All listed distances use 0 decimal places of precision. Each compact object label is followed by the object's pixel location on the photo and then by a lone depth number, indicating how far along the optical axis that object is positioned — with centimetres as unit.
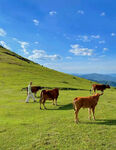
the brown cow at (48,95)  1355
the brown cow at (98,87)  2465
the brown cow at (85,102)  908
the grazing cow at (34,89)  1967
